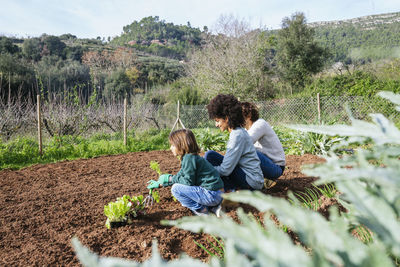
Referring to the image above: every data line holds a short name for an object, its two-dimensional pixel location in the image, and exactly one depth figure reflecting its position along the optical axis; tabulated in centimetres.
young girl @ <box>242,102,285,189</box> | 320
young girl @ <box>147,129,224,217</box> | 251
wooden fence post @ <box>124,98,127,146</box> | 743
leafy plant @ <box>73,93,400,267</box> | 39
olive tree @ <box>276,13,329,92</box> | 1802
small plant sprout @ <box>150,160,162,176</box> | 308
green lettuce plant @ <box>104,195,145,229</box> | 236
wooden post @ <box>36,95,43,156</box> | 609
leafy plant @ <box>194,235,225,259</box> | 164
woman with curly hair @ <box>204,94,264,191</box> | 272
